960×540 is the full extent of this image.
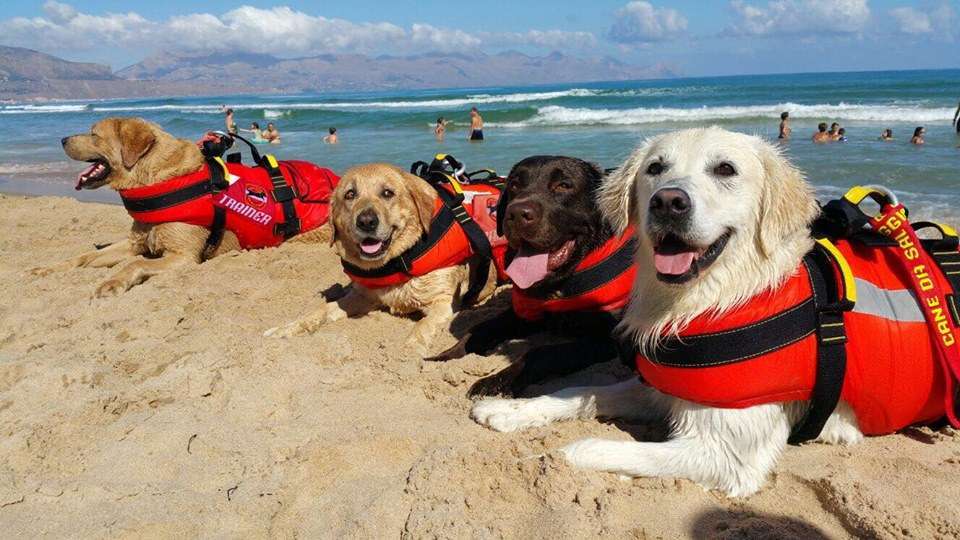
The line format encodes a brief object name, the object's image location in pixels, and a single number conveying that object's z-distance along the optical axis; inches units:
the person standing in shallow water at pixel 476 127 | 776.9
